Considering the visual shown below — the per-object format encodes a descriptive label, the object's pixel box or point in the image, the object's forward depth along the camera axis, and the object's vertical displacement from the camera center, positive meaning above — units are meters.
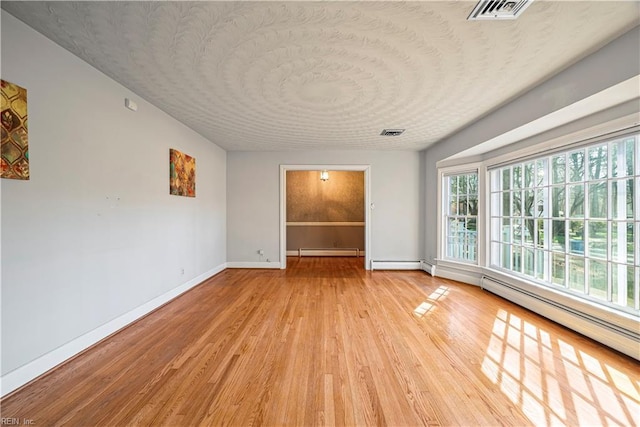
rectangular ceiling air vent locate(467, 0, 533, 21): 1.61 +1.31
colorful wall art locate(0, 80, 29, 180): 1.72 +0.55
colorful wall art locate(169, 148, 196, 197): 3.62 +0.59
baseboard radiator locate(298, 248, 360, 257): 7.87 -1.20
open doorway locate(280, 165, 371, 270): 7.93 -0.04
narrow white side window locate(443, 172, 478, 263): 4.55 -0.06
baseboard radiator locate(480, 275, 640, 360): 2.21 -1.10
